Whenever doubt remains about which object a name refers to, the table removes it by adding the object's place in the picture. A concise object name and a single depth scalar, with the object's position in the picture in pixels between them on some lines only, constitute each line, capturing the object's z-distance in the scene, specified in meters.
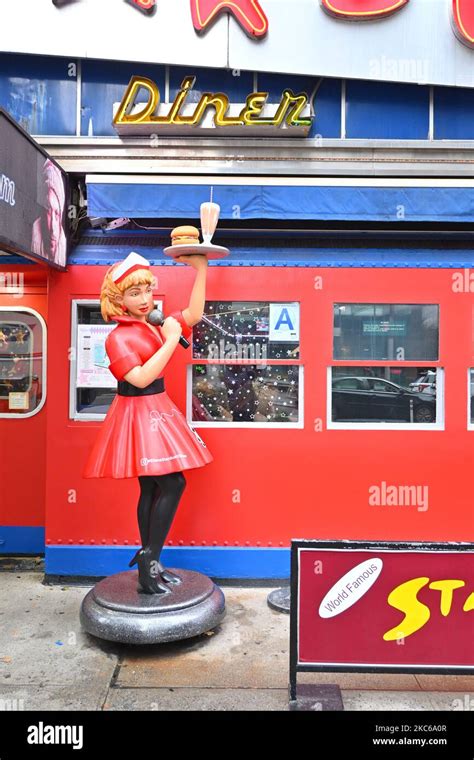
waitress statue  3.67
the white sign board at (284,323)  4.77
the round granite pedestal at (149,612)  3.54
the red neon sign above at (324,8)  4.95
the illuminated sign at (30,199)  3.39
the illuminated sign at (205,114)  4.87
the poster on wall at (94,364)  4.76
